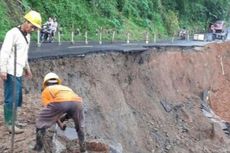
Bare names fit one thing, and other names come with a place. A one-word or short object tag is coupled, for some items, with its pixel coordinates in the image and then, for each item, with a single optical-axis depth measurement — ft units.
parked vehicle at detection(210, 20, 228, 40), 151.19
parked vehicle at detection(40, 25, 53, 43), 77.00
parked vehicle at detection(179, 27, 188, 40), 141.76
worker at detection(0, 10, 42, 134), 25.81
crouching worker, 24.45
